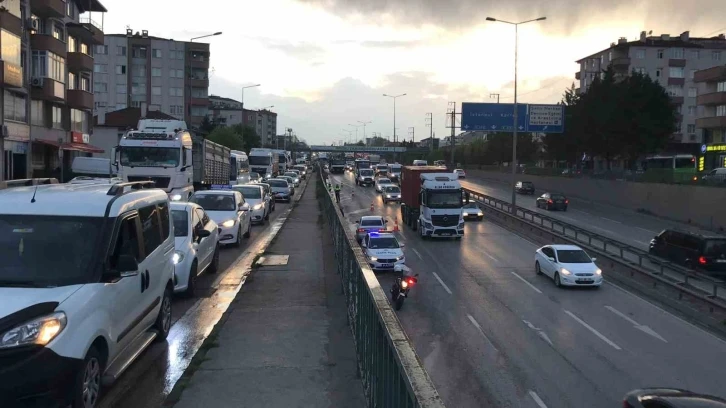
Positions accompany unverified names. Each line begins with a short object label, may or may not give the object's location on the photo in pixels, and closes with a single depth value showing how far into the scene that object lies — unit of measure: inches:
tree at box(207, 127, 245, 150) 3102.9
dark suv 965.8
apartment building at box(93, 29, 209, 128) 3627.0
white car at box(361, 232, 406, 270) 942.4
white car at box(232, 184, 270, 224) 1105.0
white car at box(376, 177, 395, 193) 2402.8
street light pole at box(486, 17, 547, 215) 1664.6
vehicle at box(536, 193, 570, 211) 2071.9
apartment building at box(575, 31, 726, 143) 3427.7
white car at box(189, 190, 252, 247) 751.1
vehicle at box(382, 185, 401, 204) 2242.9
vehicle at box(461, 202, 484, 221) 1738.4
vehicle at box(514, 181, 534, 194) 2723.9
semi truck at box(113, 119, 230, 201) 938.7
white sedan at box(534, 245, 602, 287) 862.5
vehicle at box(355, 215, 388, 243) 1226.6
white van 190.2
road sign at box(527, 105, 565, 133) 1829.5
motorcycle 709.9
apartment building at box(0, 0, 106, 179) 1459.2
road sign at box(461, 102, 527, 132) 1828.2
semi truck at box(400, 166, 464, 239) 1312.7
